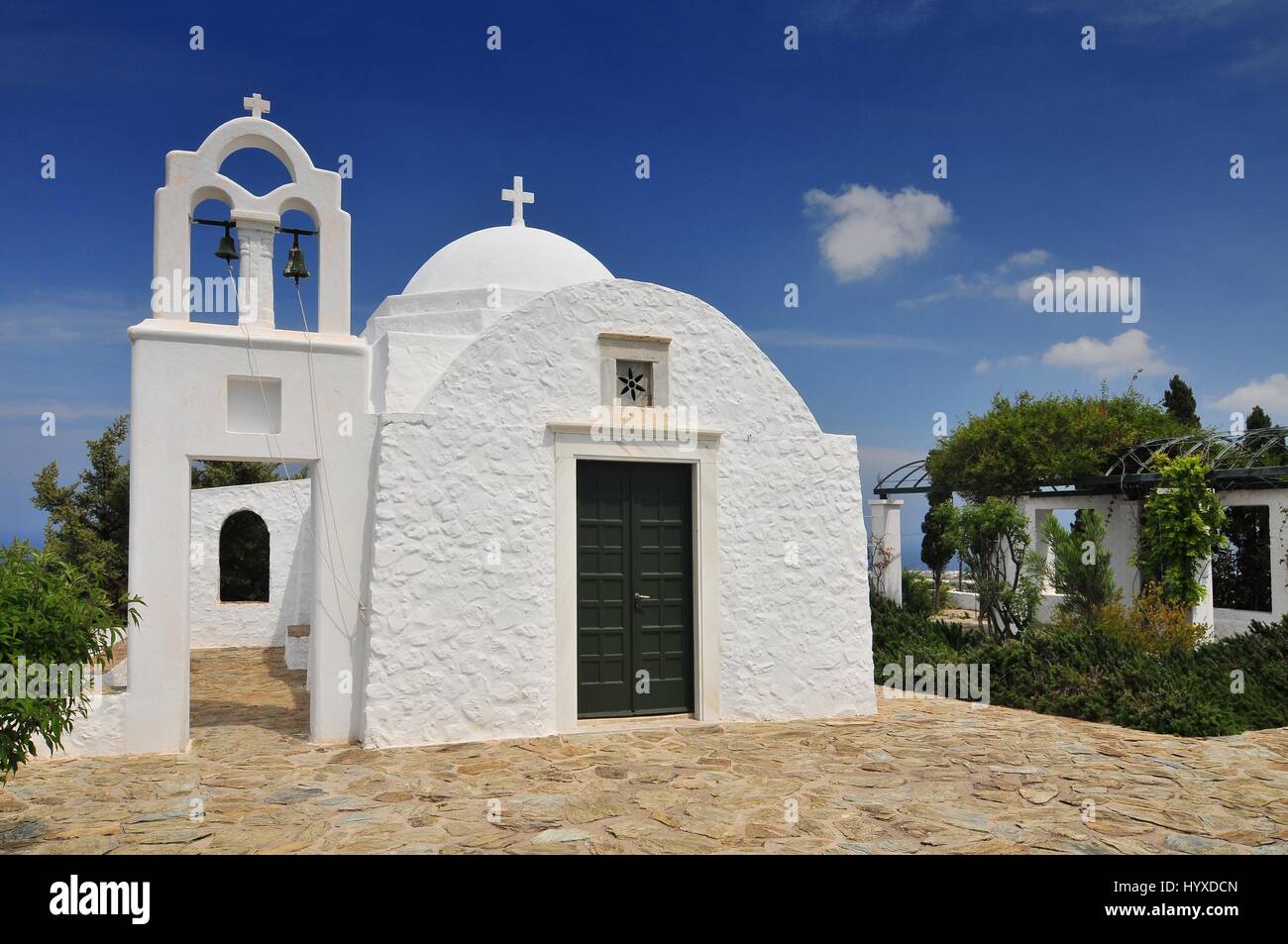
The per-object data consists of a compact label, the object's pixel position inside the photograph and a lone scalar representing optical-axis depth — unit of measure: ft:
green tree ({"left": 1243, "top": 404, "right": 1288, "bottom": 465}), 45.09
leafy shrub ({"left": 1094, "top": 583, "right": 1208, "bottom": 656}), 35.29
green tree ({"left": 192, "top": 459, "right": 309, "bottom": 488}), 64.08
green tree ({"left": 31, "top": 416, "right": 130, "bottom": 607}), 56.39
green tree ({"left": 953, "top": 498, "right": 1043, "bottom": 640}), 39.27
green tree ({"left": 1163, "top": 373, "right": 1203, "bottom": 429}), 67.00
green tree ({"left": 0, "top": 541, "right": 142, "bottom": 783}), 14.81
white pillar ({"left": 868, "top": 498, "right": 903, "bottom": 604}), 51.80
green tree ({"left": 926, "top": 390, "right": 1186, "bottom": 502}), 49.26
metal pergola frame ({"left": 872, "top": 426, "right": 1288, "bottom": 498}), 41.96
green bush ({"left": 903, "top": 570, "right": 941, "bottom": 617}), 50.57
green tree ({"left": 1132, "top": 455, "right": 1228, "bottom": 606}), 41.65
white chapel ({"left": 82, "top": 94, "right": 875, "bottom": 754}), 24.04
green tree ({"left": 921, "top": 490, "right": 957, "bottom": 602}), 71.00
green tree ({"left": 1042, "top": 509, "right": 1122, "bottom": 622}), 40.42
